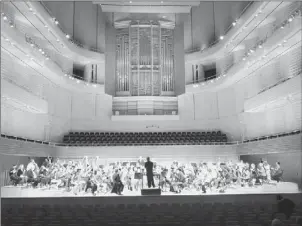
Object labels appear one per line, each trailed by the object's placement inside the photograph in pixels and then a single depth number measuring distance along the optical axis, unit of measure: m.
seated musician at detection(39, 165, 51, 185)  9.67
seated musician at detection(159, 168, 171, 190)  9.25
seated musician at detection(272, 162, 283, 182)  10.37
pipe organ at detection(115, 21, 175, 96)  16.83
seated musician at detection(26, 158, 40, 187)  9.49
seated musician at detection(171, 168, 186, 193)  9.08
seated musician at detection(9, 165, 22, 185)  9.42
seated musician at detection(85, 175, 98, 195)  8.56
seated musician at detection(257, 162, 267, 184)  10.23
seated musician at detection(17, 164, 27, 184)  9.75
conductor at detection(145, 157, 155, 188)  8.54
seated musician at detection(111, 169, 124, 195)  8.63
